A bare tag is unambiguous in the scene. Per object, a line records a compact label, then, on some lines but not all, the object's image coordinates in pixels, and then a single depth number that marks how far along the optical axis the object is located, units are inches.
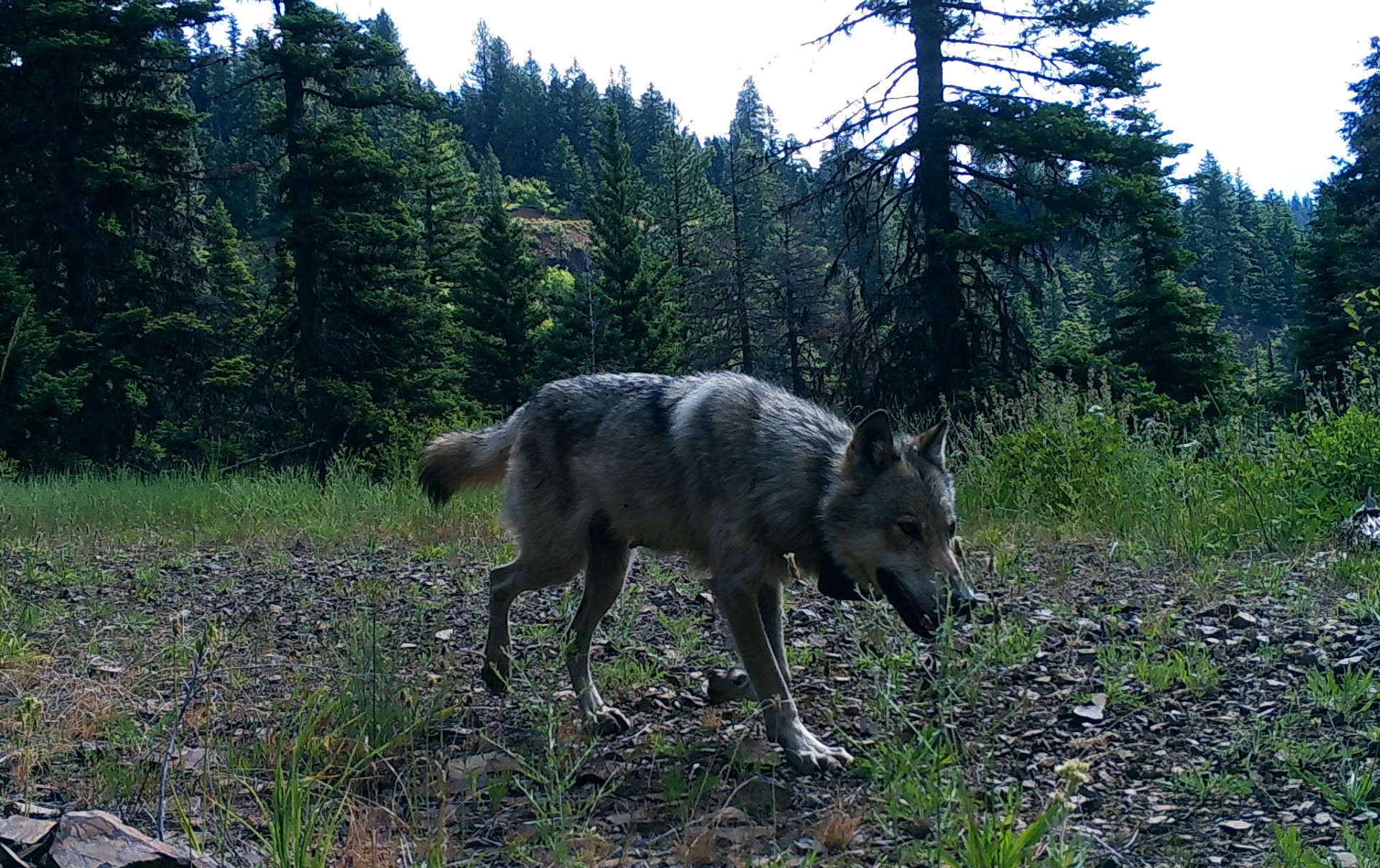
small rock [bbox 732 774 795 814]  126.4
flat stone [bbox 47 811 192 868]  97.3
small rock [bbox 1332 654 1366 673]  152.9
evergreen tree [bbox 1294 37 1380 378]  1119.0
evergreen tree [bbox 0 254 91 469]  795.4
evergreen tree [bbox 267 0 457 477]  906.1
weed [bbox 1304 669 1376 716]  134.9
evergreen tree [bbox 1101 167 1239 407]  896.3
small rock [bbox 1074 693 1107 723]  146.0
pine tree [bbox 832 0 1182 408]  657.6
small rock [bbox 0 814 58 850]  99.8
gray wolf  151.7
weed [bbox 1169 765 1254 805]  119.6
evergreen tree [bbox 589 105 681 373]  1584.6
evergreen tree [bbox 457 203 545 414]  1563.7
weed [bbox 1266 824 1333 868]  98.0
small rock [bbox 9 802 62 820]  112.2
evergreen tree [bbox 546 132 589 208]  4402.1
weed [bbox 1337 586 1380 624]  174.6
